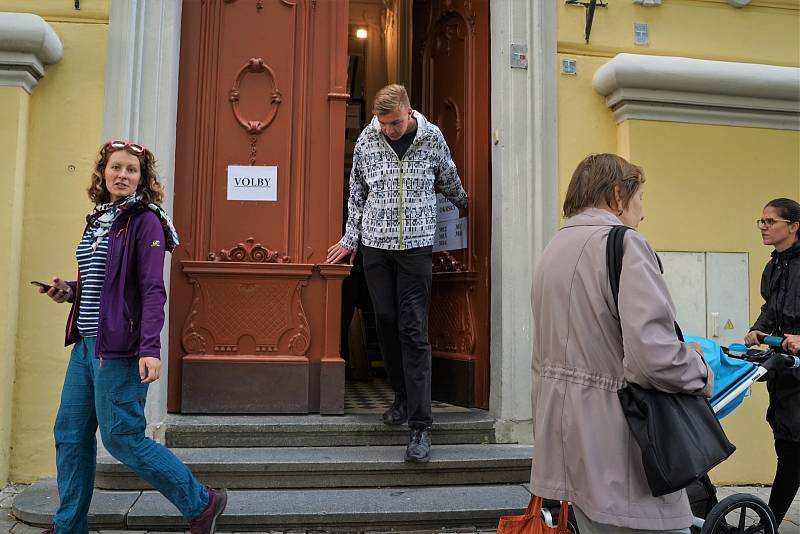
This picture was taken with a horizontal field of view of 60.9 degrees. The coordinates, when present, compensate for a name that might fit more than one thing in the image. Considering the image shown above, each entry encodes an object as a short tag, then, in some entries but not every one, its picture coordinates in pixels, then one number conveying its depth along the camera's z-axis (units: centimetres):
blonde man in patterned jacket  370
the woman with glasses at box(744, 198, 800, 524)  342
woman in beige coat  196
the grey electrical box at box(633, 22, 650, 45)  468
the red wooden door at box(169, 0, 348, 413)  425
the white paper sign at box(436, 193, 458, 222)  489
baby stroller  288
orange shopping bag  226
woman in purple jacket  274
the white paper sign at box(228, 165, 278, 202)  436
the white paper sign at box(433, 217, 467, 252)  477
